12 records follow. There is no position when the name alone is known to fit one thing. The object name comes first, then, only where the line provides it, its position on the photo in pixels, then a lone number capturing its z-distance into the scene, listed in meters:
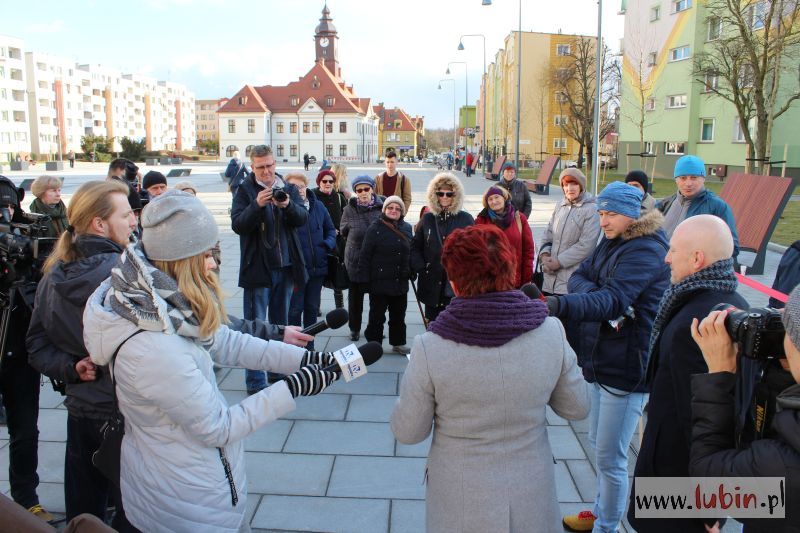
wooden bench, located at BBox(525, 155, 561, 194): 28.20
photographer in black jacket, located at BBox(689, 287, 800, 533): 1.63
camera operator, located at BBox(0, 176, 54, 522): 3.56
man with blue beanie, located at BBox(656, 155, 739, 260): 6.21
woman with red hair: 2.20
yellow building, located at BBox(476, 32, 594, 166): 59.69
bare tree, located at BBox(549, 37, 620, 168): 40.03
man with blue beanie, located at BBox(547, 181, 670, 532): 3.26
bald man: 2.44
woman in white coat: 2.11
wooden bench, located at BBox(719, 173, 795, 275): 10.38
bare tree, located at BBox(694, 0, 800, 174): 19.52
